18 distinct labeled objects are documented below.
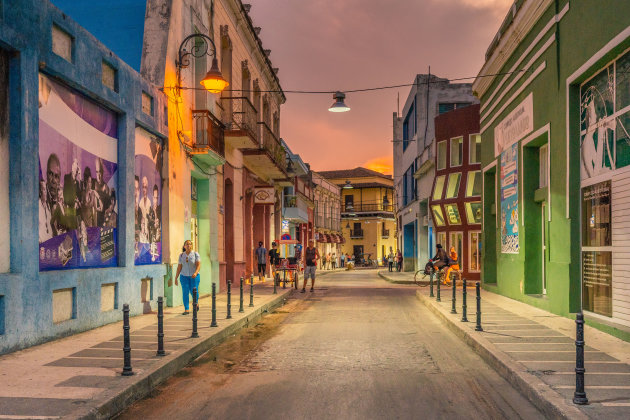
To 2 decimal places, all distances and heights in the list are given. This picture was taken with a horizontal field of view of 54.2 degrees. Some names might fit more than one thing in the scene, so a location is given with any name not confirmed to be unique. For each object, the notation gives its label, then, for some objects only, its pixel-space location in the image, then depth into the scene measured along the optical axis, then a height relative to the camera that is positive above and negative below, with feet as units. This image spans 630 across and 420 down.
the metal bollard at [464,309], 38.84 -5.16
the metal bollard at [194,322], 32.30 -4.90
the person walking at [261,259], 84.89 -4.19
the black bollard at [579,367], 18.33 -4.18
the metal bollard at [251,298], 49.26 -5.57
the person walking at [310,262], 73.77 -4.02
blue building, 28.84 +2.90
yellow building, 258.16 +3.99
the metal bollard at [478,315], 34.15 -4.91
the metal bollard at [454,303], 43.60 -5.37
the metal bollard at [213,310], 36.76 -4.86
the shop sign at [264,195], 90.58 +4.98
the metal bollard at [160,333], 26.76 -4.52
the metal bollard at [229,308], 40.91 -5.29
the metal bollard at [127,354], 22.67 -4.61
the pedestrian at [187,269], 44.60 -2.89
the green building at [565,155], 32.32 +4.81
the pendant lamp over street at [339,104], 61.26 +12.46
